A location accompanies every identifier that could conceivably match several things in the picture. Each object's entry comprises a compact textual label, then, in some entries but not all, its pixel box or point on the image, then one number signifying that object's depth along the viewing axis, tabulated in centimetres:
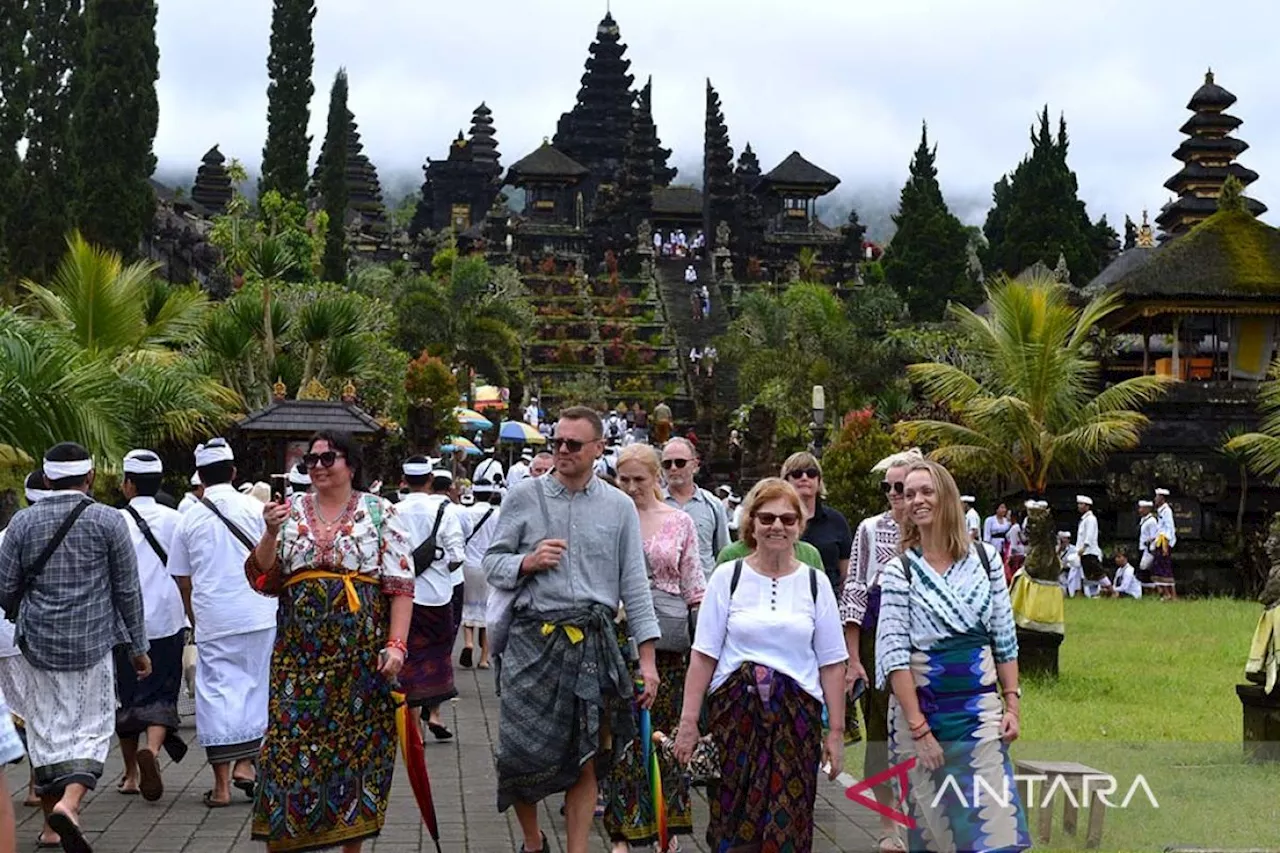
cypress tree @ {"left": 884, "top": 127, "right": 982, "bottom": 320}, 6044
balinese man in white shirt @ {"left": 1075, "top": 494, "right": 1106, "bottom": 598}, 2671
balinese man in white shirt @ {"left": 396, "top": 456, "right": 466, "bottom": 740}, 1091
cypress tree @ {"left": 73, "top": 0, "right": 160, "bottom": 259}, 3509
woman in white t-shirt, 644
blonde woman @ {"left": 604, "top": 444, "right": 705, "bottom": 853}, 798
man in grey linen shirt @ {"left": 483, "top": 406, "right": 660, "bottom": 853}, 700
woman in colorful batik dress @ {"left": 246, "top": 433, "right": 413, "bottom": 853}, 675
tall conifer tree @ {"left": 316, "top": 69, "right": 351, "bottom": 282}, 5431
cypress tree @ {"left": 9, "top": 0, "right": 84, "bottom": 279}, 3534
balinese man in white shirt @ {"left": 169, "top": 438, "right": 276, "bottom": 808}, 898
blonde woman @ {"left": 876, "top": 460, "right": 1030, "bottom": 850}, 618
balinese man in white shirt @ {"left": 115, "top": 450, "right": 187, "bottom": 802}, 912
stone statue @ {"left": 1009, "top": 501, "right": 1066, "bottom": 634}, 1370
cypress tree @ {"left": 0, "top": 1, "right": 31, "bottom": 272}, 3703
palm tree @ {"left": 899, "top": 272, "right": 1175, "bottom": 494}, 2898
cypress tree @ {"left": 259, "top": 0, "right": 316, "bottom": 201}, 5381
